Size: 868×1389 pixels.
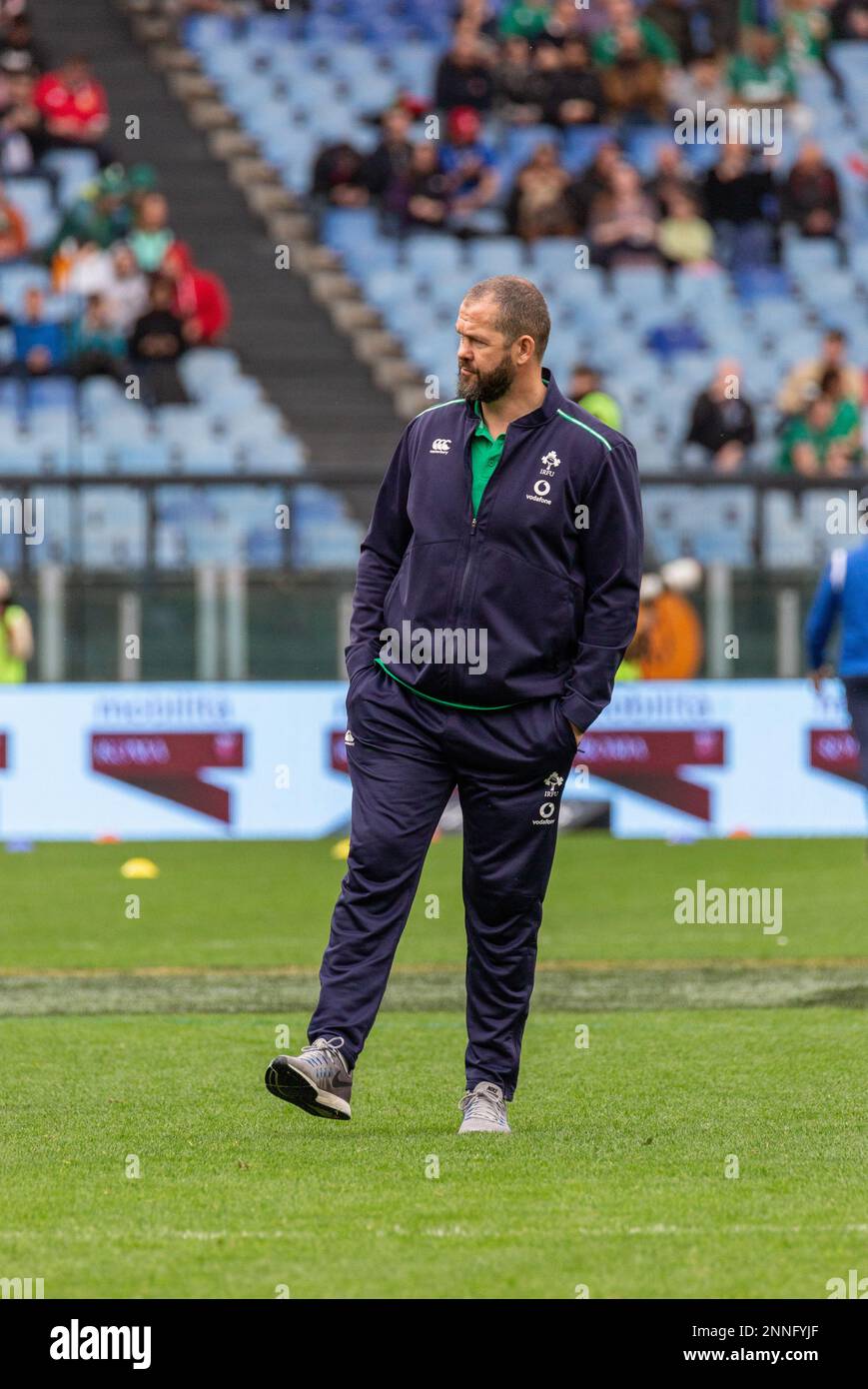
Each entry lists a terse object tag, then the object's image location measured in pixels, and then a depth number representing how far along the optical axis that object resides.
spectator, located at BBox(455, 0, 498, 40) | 24.73
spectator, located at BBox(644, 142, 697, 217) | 23.59
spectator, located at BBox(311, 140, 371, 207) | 23.55
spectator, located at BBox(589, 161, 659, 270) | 23.22
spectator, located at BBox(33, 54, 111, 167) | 22.45
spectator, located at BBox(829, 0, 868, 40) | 27.28
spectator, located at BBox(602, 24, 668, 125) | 25.00
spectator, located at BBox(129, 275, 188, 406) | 19.97
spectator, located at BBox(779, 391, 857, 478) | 19.59
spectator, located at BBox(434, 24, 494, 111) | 24.12
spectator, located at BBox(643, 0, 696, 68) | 25.89
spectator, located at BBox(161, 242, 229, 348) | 20.52
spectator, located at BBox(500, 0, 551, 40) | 24.73
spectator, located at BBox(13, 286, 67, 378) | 19.83
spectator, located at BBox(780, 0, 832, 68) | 26.30
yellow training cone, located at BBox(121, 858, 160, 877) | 15.04
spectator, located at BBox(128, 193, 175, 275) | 20.48
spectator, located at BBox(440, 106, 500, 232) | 23.50
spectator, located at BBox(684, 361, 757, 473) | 20.11
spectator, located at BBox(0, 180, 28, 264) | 21.03
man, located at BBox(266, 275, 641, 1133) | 6.41
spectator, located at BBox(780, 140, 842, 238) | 24.34
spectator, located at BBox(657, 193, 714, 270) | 23.55
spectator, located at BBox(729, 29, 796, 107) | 24.95
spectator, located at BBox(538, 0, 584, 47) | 24.75
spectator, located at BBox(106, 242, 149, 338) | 19.88
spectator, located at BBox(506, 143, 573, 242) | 23.03
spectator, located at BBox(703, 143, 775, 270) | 23.75
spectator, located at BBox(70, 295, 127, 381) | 19.70
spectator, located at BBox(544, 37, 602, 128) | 24.62
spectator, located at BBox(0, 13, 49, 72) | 22.95
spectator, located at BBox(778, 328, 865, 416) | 19.91
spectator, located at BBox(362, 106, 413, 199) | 23.30
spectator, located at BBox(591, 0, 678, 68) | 25.17
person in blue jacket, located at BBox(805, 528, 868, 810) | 12.00
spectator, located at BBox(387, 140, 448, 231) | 23.31
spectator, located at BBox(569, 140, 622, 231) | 23.22
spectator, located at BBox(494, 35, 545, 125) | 24.52
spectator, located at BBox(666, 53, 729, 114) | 25.22
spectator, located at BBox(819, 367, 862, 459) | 19.59
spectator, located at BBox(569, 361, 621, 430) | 16.57
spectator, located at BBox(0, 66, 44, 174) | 22.22
